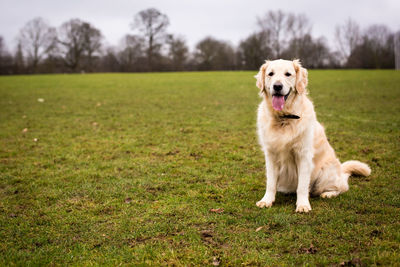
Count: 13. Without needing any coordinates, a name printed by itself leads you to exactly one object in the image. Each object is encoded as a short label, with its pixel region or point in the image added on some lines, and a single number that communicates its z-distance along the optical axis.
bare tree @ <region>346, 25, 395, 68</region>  49.54
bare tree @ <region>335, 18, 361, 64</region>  64.38
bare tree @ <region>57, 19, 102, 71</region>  59.47
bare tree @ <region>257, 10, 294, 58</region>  62.88
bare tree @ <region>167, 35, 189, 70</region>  58.54
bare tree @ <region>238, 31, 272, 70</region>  54.69
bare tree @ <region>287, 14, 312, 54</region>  61.78
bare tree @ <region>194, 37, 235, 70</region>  58.09
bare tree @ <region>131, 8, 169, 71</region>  60.75
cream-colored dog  3.87
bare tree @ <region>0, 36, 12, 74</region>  50.97
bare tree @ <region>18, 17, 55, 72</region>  60.16
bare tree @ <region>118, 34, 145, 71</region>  58.78
